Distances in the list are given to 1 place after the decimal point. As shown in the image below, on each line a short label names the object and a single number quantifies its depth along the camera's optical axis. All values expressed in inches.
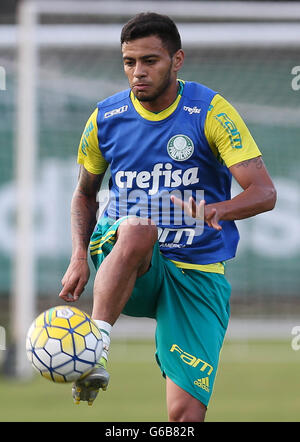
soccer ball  313.4
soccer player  350.3
